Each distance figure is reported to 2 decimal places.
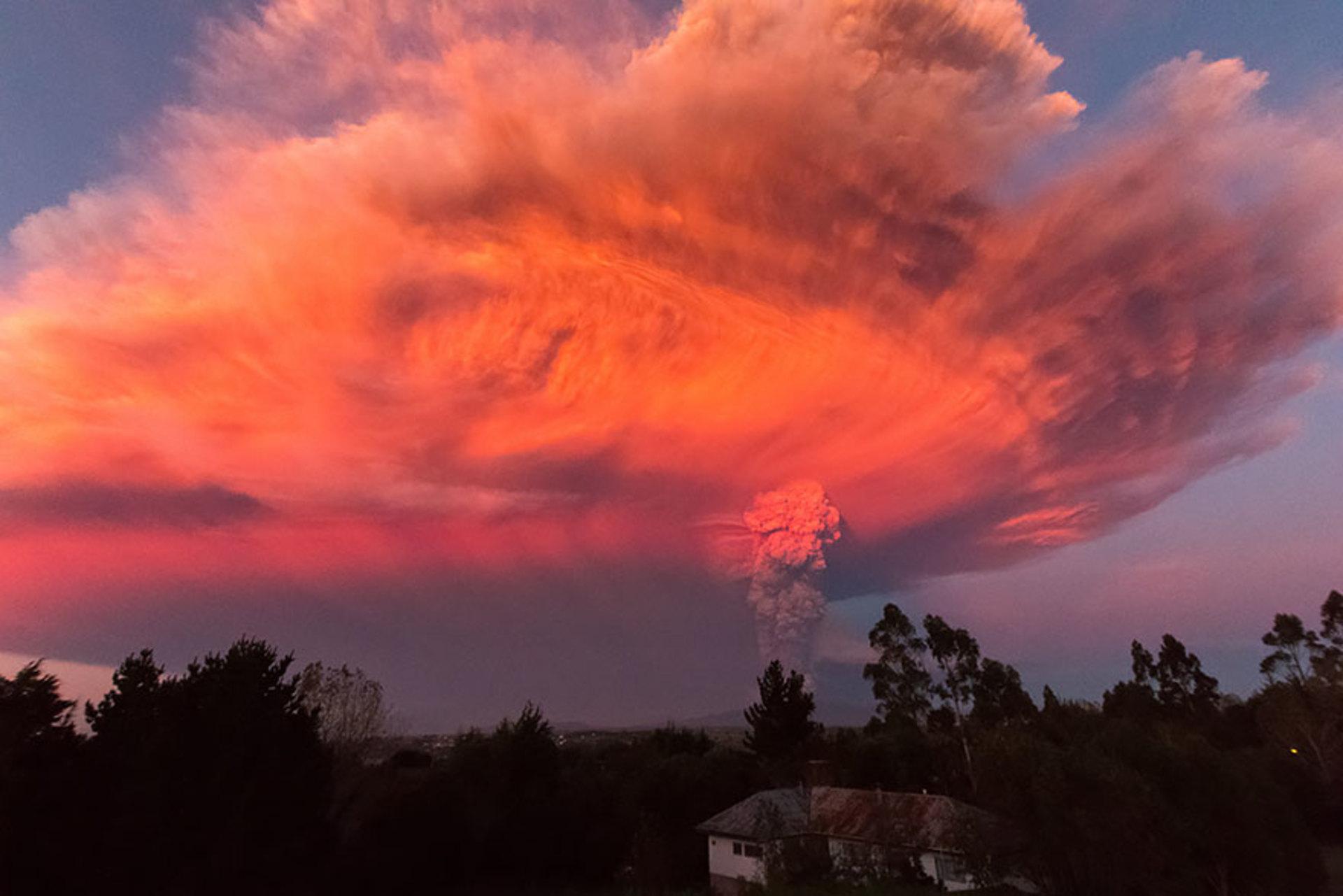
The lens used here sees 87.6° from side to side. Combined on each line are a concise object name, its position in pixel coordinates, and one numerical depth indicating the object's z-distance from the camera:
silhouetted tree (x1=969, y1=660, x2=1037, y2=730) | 77.56
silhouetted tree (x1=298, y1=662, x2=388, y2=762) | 54.22
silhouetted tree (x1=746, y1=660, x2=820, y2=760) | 86.19
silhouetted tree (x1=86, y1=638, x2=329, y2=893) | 31.22
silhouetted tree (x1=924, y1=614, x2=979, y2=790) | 82.00
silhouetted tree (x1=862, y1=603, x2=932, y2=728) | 84.00
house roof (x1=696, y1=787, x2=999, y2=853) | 36.53
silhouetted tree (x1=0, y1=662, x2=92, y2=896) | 28.41
